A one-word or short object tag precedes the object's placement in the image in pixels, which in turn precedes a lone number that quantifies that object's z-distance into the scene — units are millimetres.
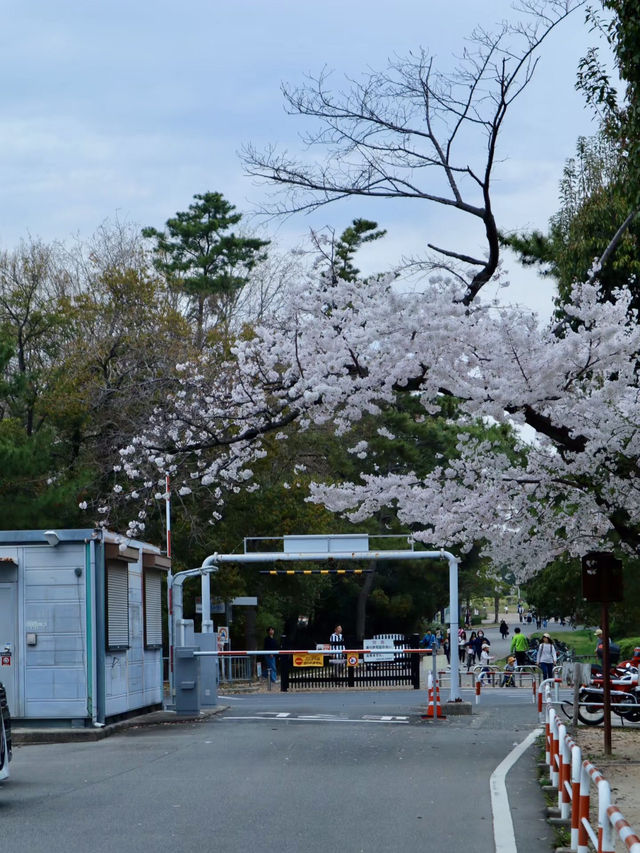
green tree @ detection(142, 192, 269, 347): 52406
